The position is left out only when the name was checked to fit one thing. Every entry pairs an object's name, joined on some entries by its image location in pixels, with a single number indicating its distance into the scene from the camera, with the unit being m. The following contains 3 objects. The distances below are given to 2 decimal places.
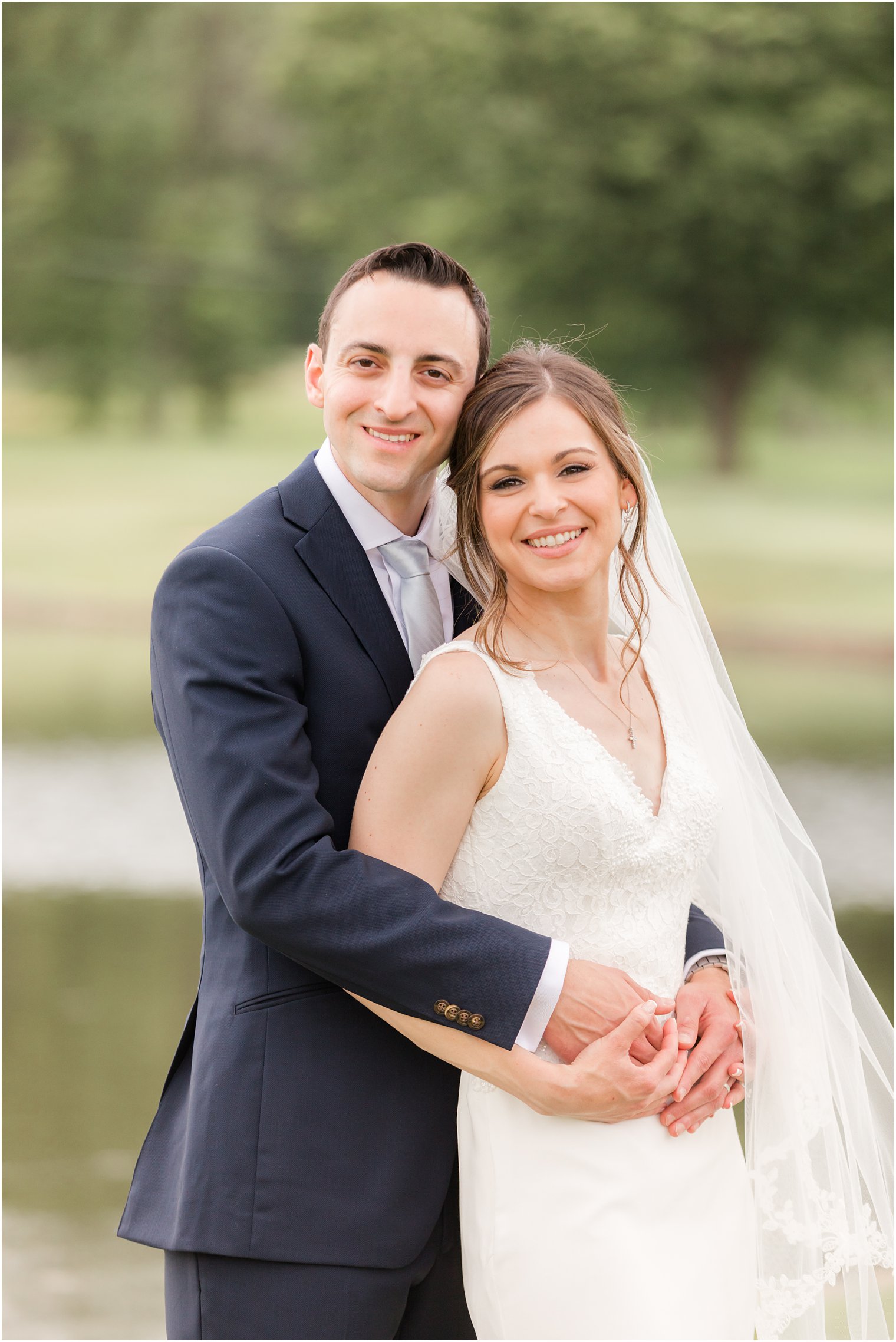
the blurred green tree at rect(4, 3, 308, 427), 56.25
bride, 4.21
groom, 4.01
